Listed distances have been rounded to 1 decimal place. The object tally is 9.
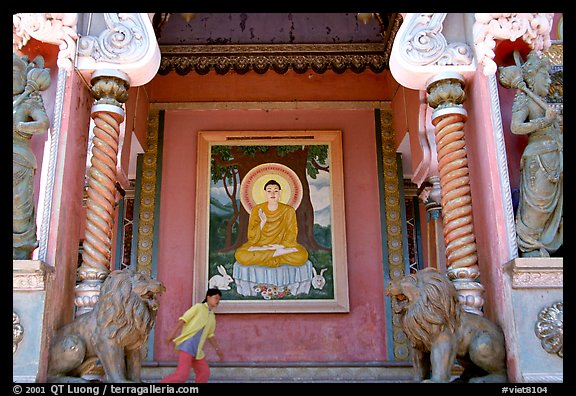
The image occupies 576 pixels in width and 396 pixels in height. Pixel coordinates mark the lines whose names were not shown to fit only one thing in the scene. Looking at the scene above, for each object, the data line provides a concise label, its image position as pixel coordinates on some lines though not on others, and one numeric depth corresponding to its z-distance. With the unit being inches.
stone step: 290.1
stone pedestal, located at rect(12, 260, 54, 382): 194.4
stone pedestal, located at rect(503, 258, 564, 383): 199.0
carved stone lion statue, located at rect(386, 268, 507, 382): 199.5
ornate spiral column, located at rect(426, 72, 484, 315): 221.8
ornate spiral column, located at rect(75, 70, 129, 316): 221.0
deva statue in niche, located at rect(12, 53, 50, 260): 210.1
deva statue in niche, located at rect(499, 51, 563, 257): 217.0
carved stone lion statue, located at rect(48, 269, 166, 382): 198.5
